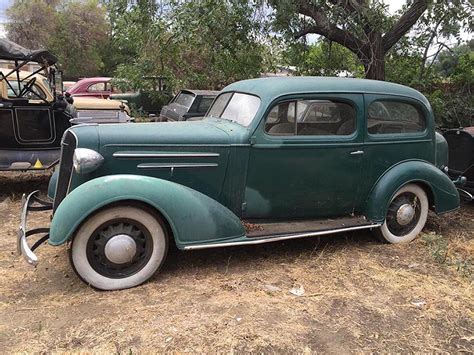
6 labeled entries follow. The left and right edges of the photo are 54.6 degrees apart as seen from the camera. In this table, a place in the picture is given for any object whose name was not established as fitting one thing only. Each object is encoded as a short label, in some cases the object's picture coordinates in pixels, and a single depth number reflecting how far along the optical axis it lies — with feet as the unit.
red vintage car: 46.02
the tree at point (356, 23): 25.07
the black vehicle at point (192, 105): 30.63
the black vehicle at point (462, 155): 19.71
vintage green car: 11.75
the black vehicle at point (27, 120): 20.64
